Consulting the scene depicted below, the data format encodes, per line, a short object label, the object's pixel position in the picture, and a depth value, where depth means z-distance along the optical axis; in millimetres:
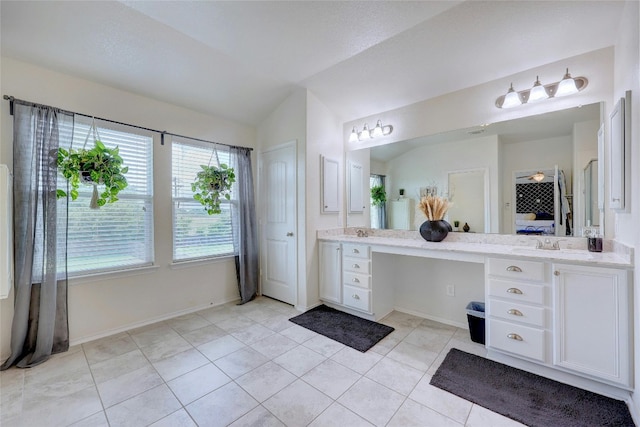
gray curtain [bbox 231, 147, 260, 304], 3475
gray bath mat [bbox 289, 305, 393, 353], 2430
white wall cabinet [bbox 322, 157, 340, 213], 3316
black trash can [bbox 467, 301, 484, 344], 2311
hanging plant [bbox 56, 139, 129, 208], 2209
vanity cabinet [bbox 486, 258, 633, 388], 1574
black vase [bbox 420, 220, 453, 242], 2680
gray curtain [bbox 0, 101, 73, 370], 2070
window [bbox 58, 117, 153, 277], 2404
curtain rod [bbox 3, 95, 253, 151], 2090
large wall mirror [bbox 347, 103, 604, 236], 2133
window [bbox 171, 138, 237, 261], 3062
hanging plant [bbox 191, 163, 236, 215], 3057
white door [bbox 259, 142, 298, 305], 3295
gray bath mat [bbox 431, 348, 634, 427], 1497
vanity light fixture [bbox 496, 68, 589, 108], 2061
